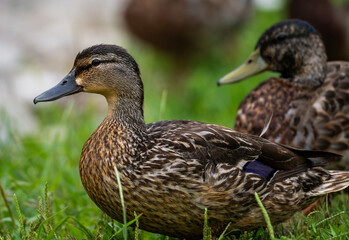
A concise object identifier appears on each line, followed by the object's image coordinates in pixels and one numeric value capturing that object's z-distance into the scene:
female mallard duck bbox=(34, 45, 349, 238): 5.81
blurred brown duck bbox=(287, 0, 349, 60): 14.20
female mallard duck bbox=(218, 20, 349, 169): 7.75
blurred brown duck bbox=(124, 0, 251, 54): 15.73
